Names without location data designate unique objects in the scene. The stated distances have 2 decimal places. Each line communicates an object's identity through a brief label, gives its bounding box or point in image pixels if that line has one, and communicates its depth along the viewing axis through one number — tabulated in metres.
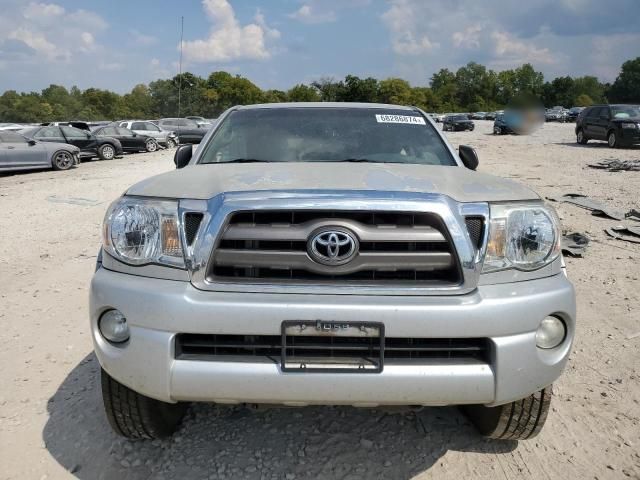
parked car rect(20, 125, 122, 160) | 18.28
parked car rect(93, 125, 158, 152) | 21.95
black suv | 19.25
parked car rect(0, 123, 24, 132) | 21.51
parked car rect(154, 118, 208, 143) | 27.53
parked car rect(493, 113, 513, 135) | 30.84
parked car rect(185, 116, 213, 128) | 32.88
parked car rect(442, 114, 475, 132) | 42.06
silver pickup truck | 1.96
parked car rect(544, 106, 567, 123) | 53.04
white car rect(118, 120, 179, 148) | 24.52
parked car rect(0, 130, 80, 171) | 15.49
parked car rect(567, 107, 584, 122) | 53.51
